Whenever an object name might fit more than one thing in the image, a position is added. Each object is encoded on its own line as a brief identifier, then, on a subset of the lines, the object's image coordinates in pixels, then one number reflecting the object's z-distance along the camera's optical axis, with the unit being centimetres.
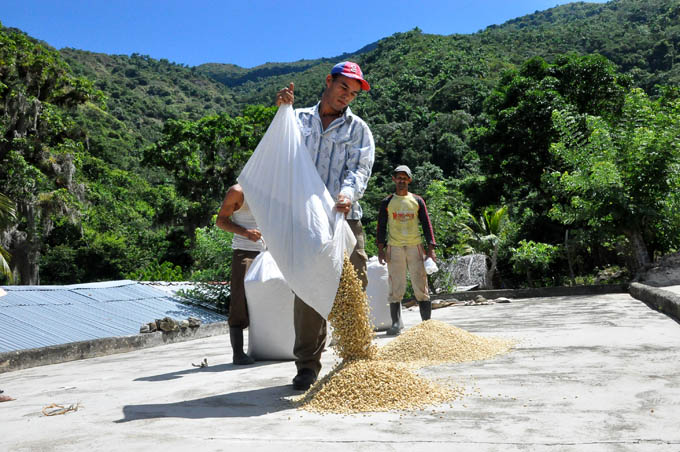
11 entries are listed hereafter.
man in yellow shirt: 630
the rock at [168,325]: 785
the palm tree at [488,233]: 1595
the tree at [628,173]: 1102
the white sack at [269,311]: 474
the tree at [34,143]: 1773
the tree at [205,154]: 2716
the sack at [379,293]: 677
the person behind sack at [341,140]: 354
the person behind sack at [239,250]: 459
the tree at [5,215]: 778
